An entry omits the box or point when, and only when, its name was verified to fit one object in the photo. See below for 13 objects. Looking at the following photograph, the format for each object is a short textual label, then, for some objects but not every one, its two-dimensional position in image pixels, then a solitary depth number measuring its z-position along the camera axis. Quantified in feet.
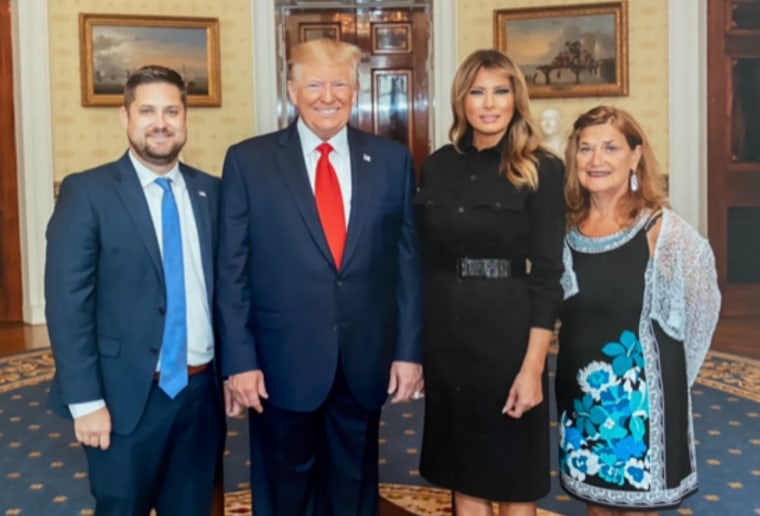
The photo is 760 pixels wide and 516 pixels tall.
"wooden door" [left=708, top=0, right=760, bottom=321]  25.85
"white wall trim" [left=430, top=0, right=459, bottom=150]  27.12
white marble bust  24.64
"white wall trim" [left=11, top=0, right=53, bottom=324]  25.62
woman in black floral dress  8.20
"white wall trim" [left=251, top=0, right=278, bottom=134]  27.07
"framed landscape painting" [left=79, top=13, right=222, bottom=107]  25.94
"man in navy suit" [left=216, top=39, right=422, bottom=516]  8.46
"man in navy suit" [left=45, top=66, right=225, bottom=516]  7.47
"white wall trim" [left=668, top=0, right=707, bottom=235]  25.58
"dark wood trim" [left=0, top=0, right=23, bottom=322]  26.81
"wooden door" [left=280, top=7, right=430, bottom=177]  27.66
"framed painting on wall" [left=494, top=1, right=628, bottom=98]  25.96
